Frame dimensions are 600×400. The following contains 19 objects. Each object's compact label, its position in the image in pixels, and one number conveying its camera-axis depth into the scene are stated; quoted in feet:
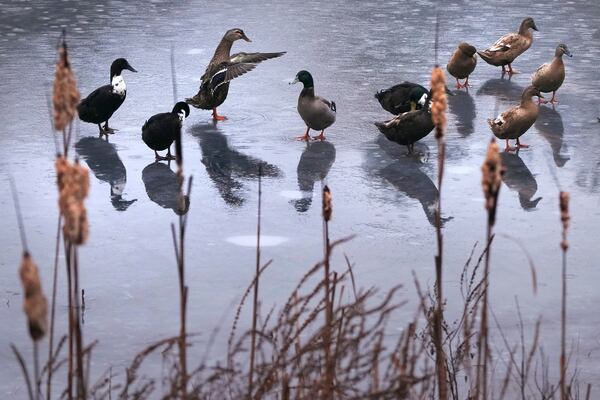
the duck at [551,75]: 75.61
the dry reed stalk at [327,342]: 16.10
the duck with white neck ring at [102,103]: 67.87
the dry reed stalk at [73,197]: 10.75
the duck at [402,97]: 67.97
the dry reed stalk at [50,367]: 14.63
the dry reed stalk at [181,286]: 12.88
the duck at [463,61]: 80.43
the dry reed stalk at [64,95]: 11.98
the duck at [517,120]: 63.67
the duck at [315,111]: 66.33
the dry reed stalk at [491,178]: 11.28
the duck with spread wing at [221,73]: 71.82
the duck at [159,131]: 61.93
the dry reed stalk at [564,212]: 12.16
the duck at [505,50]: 84.58
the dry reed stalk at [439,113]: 12.63
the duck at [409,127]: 62.95
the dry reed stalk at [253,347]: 16.72
